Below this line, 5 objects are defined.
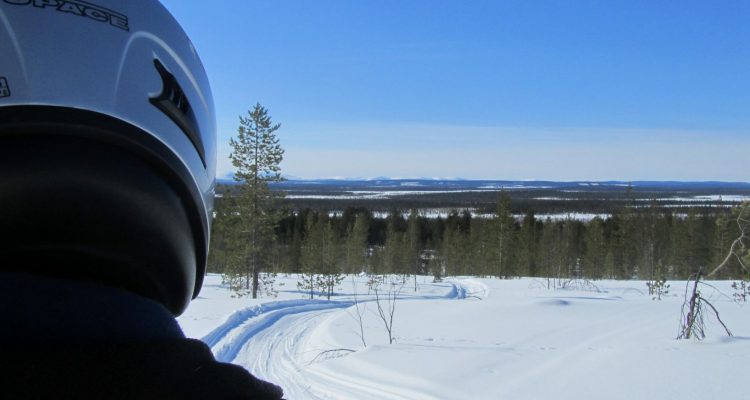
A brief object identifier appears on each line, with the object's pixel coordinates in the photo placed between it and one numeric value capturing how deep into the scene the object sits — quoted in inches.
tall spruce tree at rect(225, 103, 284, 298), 1023.0
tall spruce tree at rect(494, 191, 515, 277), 1806.1
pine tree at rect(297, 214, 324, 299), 1031.3
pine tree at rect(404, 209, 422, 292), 2204.7
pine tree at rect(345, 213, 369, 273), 2263.8
